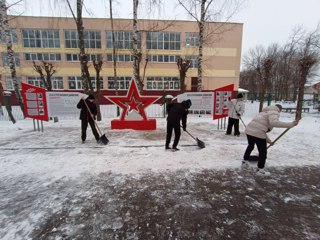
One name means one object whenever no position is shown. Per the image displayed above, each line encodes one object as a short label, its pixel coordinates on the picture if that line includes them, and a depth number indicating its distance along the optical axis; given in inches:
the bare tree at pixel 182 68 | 524.2
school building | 935.7
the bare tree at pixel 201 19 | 430.3
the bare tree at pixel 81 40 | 362.2
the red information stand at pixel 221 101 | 321.4
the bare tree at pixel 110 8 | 500.6
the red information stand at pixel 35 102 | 305.3
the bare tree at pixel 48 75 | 573.9
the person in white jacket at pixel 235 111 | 274.7
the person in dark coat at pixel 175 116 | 203.9
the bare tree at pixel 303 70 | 419.7
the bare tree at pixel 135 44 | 399.2
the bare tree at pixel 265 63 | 472.8
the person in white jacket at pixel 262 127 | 146.0
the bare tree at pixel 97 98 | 412.2
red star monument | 318.8
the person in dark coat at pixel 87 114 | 238.1
